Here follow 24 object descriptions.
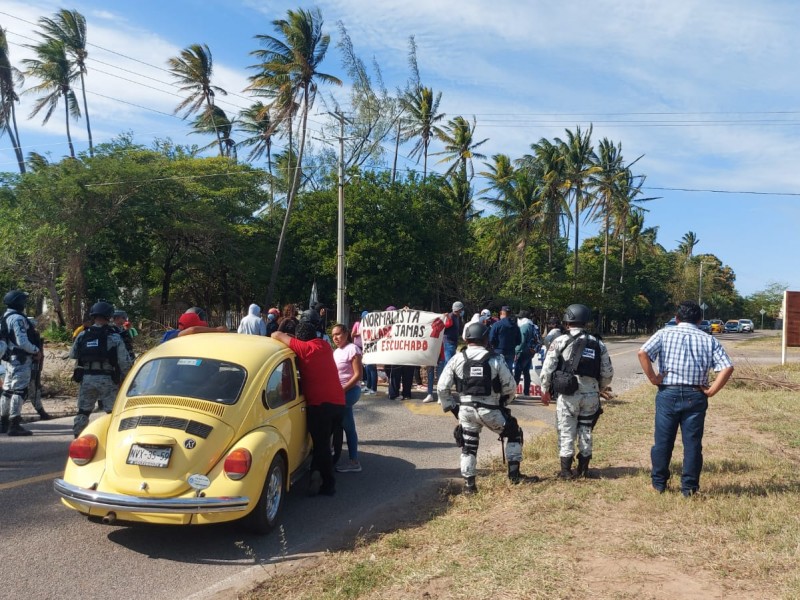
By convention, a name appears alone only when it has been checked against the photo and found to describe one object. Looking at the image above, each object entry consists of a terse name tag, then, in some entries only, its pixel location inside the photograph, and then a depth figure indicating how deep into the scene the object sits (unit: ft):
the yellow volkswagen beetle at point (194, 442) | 16.48
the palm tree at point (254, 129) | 157.48
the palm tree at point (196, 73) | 136.46
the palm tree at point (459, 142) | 158.81
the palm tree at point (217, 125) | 148.87
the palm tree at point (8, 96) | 140.15
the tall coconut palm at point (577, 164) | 165.68
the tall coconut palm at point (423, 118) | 154.92
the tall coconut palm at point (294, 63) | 105.91
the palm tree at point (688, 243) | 356.18
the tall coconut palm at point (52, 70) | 137.80
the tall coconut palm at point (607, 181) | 179.01
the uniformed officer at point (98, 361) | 25.77
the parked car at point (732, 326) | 242.17
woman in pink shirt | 25.57
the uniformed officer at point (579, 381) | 23.00
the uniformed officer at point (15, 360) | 29.32
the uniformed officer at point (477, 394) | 22.02
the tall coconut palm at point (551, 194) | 159.33
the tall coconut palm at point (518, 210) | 154.30
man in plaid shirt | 20.02
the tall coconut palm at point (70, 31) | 137.90
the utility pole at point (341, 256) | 77.51
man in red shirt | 21.91
